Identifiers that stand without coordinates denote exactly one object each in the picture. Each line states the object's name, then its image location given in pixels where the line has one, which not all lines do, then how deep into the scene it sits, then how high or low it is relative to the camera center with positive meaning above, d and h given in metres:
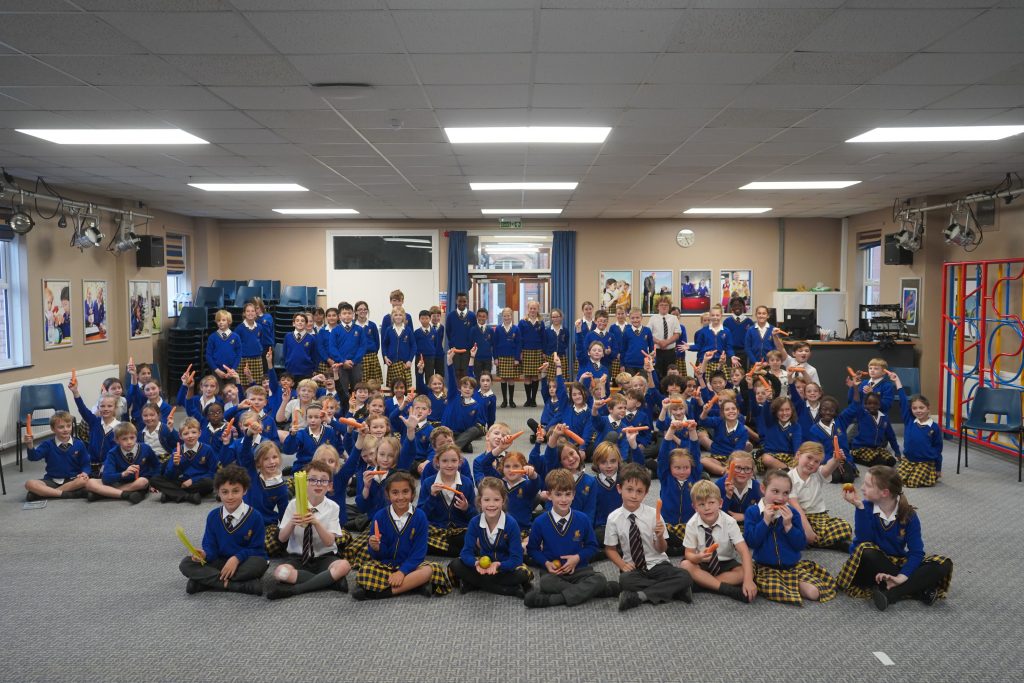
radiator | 7.39 -1.06
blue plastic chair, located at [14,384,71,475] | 7.30 -1.03
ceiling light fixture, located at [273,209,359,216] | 11.12 +1.38
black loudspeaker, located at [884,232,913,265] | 9.43 +0.65
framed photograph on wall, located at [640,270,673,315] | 12.45 +0.24
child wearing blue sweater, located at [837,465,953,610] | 3.89 -1.38
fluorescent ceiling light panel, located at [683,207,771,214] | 10.95 +1.40
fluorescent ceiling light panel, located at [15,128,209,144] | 5.45 +1.27
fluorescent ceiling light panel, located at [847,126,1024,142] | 5.43 +1.31
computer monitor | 10.09 -0.28
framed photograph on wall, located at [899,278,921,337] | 9.38 +0.01
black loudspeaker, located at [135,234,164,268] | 9.89 +0.65
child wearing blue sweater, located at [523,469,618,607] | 3.94 -1.44
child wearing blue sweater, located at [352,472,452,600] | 4.03 -1.41
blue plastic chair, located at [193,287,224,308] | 11.23 +0.03
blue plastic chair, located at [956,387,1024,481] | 6.80 -1.02
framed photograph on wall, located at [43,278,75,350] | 8.23 -0.18
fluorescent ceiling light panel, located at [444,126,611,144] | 5.40 +1.28
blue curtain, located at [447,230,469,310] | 12.49 +0.66
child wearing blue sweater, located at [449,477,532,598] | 4.02 -1.41
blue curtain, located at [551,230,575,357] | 12.49 +0.52
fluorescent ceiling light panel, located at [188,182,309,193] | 8.30 +1.32
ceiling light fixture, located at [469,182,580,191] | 8.34 +1.34
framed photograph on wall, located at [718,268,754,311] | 12.36 +0.34
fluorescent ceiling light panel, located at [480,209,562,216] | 11.30 +1.42
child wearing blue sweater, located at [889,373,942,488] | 6.33 -1.28
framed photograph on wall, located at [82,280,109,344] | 8.97 -0.15
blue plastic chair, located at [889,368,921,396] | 8.29 -0.87
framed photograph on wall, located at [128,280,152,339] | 9.84 -0.12
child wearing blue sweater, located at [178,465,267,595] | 4.07 -1.43
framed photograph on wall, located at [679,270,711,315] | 12.42 +0.18
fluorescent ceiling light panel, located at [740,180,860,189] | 8.21 +1.36
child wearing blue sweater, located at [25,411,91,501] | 6.02 -1.37
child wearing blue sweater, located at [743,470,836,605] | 3.94 -1.41
